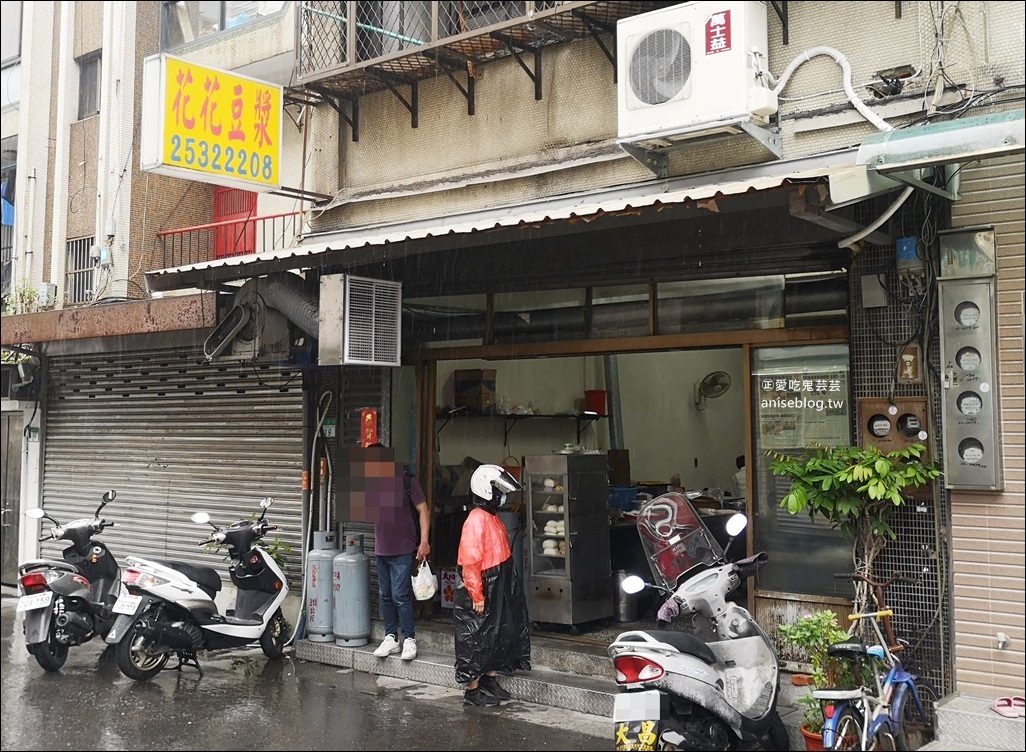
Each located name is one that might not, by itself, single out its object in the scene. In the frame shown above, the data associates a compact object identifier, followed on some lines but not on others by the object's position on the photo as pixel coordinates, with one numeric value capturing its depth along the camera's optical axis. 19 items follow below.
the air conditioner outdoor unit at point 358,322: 9.35
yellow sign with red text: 9.70
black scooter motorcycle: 9.30
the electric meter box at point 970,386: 6.53
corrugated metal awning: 6.72
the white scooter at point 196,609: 8.90
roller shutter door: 11.74
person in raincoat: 8.04
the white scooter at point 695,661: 5.99
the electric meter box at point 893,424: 6.91
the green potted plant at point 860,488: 6.69
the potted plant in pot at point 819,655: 6.56
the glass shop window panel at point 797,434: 7.75
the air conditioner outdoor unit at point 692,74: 7.62
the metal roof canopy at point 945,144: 5.70
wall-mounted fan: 13.89
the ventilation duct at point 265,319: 9.92
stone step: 7.92
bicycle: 5.86
